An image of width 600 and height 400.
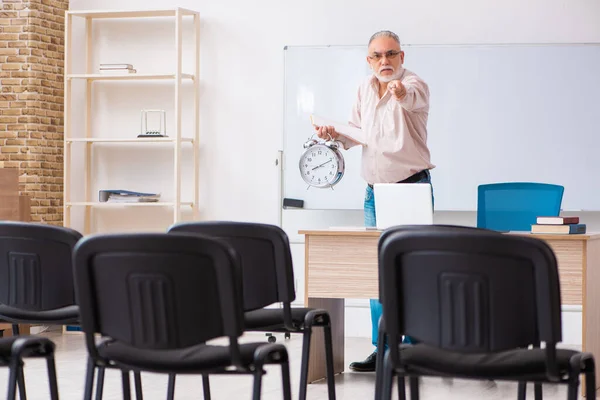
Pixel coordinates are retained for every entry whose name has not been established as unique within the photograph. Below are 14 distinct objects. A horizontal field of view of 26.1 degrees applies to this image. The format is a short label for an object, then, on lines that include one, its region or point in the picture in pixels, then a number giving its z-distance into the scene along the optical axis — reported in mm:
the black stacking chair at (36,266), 4213
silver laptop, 5743
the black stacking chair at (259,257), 4342
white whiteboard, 8943
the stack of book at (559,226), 5854
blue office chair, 6195
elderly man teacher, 6776
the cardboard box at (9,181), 8134
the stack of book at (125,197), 9599
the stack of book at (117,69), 9685
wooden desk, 5996
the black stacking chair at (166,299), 3229
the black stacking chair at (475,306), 3116
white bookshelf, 9438
